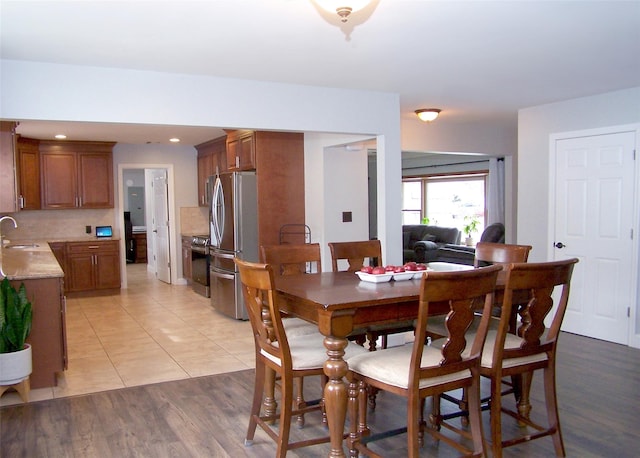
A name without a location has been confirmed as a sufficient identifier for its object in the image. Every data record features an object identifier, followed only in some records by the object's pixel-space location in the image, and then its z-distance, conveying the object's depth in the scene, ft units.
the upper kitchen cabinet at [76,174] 25.14
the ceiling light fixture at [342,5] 6.92
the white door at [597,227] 15.60
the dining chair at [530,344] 8.03
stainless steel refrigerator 19.15
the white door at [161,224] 28.60
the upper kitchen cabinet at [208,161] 24.20
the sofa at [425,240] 30.73
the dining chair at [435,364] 7.22
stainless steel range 23.47
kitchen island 12.57
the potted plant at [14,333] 11.35
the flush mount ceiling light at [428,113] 18.15
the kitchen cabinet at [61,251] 24.39
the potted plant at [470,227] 32.03
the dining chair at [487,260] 10.13
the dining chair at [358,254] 11.40
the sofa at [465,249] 26.23
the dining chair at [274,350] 8.09
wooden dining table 7.79
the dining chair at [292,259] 10.49
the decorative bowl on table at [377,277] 9.57
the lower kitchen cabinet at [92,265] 24.90
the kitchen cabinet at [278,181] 19.58
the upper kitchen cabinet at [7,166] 14.26
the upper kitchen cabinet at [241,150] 19.74
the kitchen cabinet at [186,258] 26.89
